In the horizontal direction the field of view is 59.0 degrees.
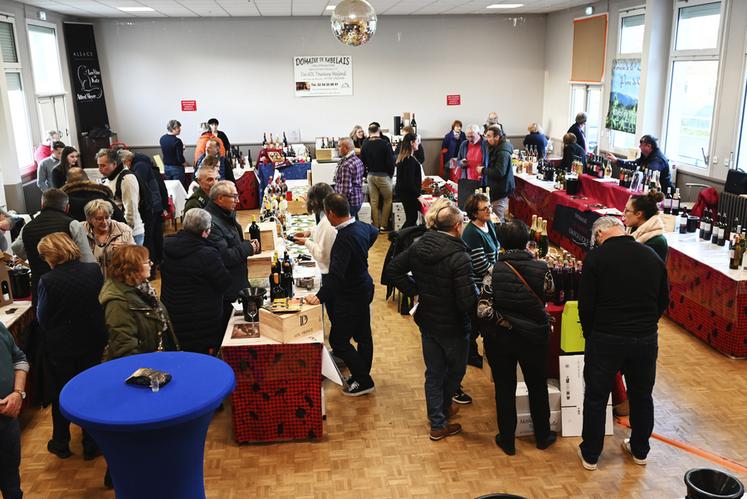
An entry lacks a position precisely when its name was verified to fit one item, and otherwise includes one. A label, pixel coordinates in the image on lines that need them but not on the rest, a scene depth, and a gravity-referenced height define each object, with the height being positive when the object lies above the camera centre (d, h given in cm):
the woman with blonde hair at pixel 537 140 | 1142 -93
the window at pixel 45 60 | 1046 +57
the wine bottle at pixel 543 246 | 499 -120
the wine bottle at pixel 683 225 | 625 -133
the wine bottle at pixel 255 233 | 514 -108
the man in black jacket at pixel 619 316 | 341 -120
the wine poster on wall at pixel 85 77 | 1185 +32
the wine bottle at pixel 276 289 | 425 -125
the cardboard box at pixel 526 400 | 415 -193
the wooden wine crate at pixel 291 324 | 384 -135
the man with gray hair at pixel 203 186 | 508 -74
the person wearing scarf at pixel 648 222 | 445 -93
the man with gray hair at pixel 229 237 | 443 -96
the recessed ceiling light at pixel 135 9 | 1058 +134
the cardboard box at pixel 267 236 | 519 -111
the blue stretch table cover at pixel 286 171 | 1042 -126
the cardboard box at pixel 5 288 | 468 -134
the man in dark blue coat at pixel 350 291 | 417 -128
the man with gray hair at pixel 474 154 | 902 -92
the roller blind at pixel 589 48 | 1085 +59
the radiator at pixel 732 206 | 634 -121
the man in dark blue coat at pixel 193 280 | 390 -110
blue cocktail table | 245 -116
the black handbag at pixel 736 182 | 686 -105
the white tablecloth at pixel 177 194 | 983 -149
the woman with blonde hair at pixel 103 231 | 470 -98
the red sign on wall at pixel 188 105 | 1305 -24
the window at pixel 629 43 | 981 +59
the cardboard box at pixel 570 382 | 415 -183
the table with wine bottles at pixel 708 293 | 508 -169
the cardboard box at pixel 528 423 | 417 -209
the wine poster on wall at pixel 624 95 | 979 -19
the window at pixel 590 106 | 1131 -40
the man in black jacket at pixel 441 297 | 374 -119
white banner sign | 1311 +27
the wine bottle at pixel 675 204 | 670 -121
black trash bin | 202 -122
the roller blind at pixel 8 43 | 913 +73
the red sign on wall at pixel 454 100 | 1358 -27
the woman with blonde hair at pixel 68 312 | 362 -118
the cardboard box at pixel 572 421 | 417 -207
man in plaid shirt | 787 -98
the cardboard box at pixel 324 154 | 1039 -99
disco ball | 502 +51
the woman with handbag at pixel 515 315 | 362 -124
